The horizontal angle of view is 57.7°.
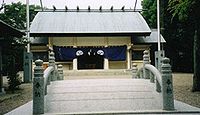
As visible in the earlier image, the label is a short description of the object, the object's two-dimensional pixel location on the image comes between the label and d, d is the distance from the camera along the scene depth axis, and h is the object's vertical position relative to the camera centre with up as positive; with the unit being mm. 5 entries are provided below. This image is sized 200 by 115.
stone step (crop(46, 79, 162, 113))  5643 -1204
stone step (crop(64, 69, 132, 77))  14327 -875
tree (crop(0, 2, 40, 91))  10279 +489
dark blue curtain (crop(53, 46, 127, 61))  16105 +769
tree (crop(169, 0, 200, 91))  8739 +2187
